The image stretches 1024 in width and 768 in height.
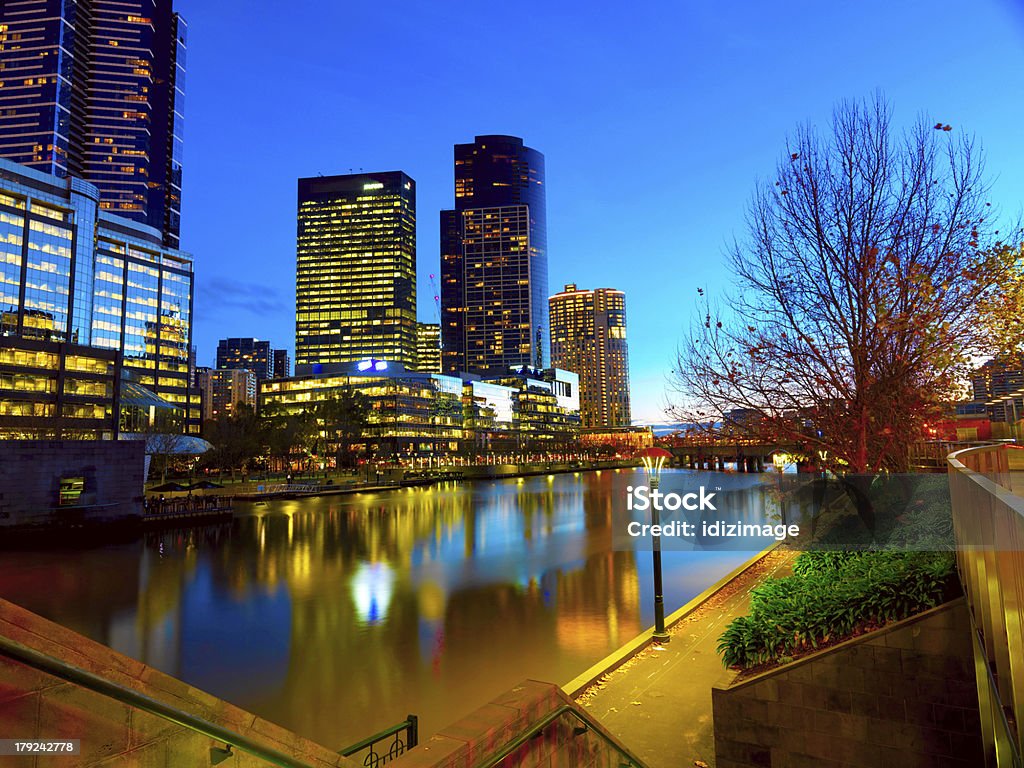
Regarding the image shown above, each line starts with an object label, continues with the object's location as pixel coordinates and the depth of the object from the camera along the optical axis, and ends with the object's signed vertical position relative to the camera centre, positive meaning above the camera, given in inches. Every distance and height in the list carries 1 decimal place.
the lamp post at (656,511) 609.3 -78.4
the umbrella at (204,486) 2741.1 -174.0
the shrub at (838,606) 360.8 -108.0
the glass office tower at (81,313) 3373.5 +1124.9
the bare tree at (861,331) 527.1 +95.1
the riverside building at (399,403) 6451.8 +452.2
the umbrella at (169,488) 2869.1 -191.5
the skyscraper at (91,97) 6904.5 +4152.5
